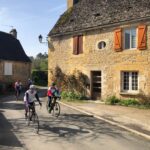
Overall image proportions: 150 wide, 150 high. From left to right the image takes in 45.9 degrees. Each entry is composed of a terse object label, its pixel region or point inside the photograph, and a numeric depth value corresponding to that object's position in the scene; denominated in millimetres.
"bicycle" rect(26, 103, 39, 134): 6797
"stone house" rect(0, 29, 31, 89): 18818
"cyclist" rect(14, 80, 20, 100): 12884
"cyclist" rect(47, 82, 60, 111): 8310
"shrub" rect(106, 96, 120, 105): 11062
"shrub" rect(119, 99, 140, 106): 10462
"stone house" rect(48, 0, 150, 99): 10663
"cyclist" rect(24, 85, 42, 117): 6840
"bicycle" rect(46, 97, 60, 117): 8302
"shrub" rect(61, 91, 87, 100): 12434
